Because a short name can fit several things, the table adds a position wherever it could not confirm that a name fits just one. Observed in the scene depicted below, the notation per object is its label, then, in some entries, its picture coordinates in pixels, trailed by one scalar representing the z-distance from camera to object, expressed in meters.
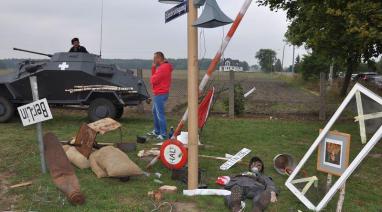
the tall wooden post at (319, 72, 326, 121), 14.77
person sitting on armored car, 12.98
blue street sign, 6.03
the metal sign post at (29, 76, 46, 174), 6.76
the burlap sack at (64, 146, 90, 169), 7.32
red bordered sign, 6.76
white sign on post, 6.69
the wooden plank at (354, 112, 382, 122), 5.27
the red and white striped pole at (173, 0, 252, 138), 6.07
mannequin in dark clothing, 5.56
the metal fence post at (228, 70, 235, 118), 15.05
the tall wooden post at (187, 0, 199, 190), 5.95
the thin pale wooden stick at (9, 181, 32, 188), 6.31
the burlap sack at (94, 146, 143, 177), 6.54
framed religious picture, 5.43
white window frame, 5.14
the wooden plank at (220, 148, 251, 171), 7.53
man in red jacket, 10.13
